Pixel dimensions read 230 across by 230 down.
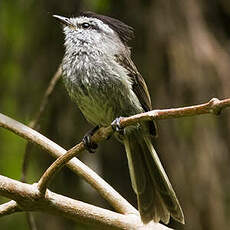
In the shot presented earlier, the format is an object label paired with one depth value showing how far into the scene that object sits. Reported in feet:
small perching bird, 20.88
